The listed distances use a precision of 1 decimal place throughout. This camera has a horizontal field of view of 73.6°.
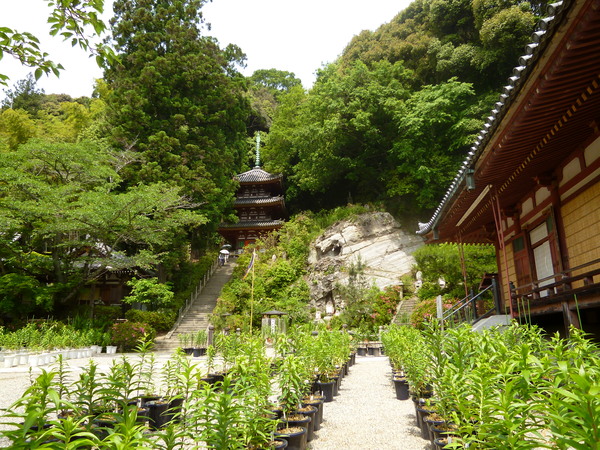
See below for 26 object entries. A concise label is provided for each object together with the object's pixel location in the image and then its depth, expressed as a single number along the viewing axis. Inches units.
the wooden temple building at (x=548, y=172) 145.6
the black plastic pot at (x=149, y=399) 223.0
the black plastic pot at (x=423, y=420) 180.4
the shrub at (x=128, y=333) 641.6
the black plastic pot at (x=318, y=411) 197.5
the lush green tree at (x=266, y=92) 1662.2
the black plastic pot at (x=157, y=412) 207.5
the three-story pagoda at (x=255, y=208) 1261.1
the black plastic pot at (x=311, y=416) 180.2
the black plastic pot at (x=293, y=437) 149.3
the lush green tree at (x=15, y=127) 998.4
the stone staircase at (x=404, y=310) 717.8
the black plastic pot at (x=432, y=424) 151.6
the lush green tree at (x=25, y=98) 1560.0
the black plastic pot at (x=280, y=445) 135.1
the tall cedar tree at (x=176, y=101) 847.1
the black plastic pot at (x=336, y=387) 291.9
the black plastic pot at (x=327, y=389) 268.2
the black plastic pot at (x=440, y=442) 134.1
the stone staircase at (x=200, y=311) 721.0
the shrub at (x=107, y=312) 728.5
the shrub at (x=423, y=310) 625.9
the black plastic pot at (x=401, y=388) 276.1
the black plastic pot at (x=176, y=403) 235.1
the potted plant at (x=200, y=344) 619.5
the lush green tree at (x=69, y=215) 615.8
